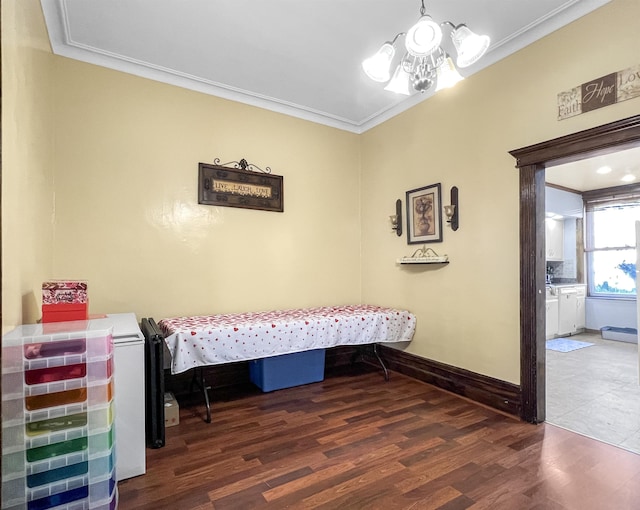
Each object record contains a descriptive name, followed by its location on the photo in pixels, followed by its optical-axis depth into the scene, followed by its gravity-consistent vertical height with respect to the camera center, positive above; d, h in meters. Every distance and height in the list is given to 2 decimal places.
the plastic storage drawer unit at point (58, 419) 1.44 -0.70
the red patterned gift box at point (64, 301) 1.86 -0.23
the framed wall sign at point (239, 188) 3.40 +0.69
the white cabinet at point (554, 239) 6.35 +0.27
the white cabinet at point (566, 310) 5.86 -0.96
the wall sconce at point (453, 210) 3.25 +0.41
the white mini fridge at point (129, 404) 1.97 -0.84
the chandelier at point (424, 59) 1.87 +1.12
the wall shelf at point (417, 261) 3.35 -0.07
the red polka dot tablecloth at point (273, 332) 2.61 -0.65
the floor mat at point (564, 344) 5.10 -1.38
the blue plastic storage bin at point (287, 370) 3.25 -1.10
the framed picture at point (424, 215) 3.43 +0.40
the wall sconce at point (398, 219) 3.87 +0.39
